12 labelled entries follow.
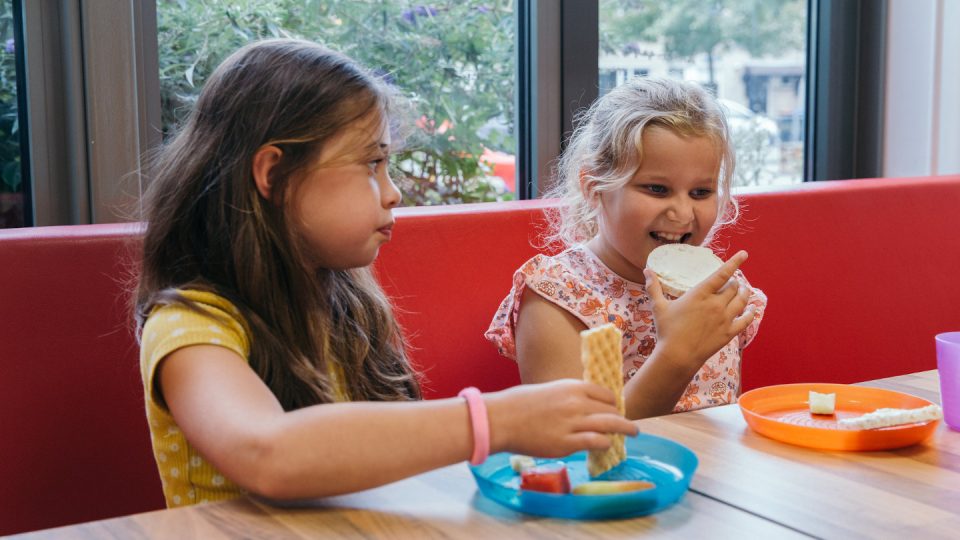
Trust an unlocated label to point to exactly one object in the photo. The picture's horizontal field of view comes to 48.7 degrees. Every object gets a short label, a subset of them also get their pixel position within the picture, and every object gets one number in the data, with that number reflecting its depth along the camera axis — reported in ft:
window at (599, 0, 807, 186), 8.95
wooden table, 2.98
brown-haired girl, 3.79
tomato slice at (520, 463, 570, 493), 3.14
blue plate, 3.04
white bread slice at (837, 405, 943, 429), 3.72
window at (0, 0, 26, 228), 6.08
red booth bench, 4.84
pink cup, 3.97
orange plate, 3.72
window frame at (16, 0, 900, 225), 6.03
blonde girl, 5.57
